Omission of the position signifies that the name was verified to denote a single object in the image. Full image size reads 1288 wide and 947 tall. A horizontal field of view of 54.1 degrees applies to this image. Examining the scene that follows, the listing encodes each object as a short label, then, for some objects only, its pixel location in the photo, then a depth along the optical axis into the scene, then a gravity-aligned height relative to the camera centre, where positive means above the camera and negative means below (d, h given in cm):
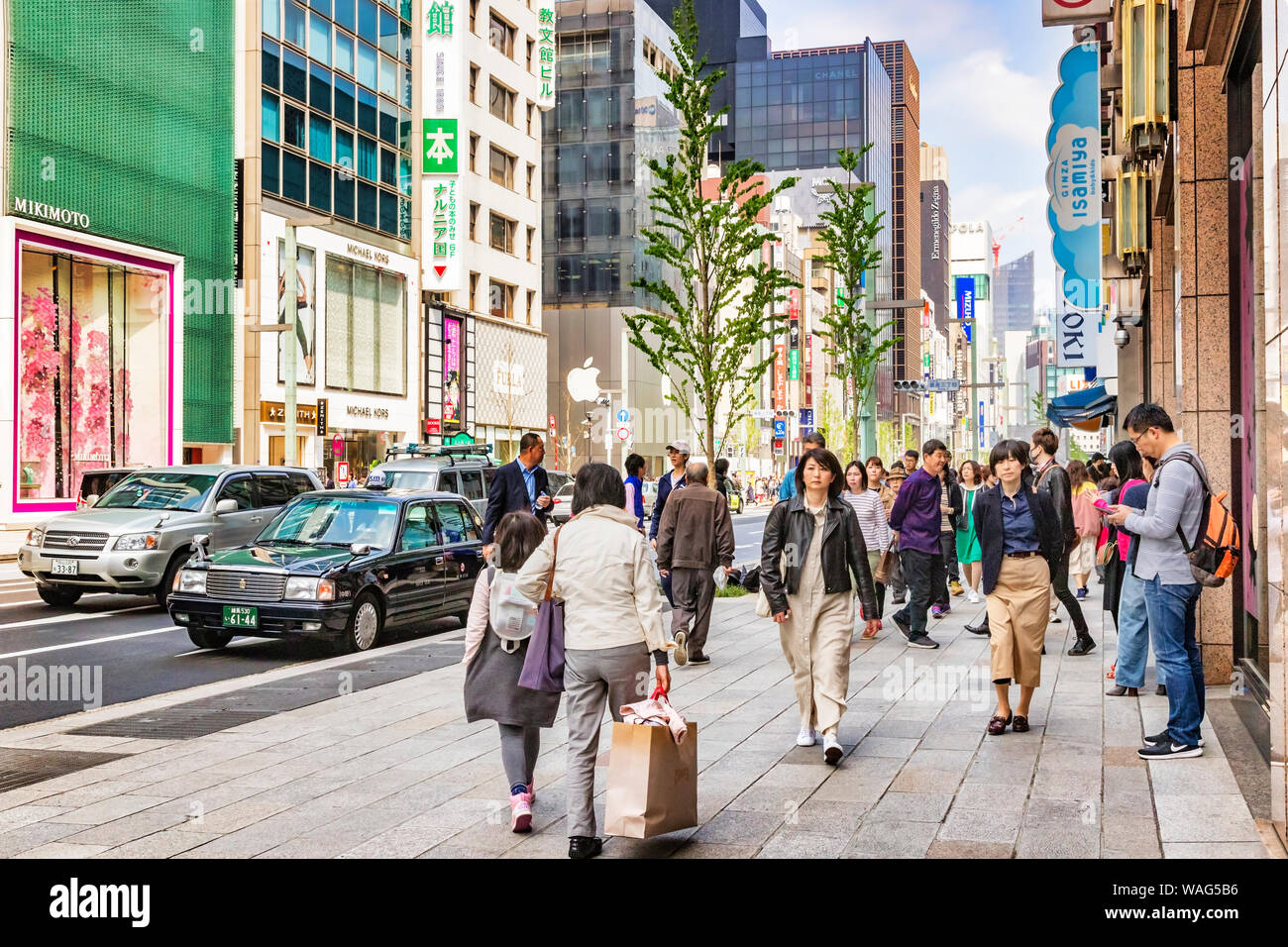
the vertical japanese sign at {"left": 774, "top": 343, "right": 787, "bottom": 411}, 10336 +807
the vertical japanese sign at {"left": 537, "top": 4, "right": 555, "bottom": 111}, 6022 +2019
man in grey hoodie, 710 -55
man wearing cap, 1397 +1
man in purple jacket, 1312 -62
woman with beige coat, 572 -62
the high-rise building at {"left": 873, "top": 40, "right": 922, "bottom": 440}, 15400 +3697
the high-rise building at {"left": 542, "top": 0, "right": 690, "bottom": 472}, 7331 +1608
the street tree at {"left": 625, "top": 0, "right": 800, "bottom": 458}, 1898 +343
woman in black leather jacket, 768 -64
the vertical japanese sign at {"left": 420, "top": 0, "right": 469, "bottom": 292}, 4900 +1084
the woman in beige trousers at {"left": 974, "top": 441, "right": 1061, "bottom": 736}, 818 -65
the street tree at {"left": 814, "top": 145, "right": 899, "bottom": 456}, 2530 +418
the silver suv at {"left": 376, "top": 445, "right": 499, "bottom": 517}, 2084 +8
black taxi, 1213 -95
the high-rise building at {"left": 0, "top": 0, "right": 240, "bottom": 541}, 2867 +605
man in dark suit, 1155 -9
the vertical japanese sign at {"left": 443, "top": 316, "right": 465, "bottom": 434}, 5100 +414
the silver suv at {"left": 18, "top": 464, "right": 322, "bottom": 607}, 1584 -65
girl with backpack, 607 -91
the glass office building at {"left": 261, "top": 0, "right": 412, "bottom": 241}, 3969 +1268
